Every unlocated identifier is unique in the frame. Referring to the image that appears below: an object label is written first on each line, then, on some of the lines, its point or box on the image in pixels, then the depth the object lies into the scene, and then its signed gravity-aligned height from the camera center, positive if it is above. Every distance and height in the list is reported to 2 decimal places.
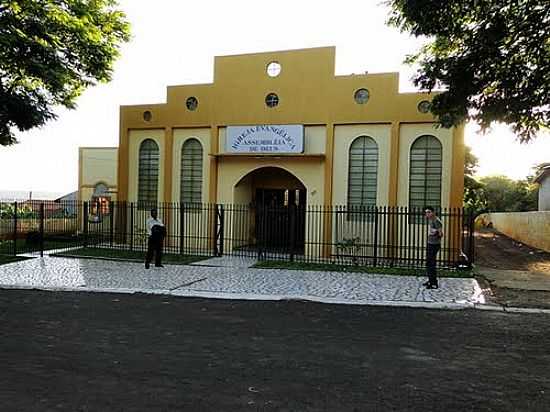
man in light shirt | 15.02 -0.88
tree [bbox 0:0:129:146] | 18.52 +5.54
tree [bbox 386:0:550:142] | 12.69 +3.80
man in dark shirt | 12.02 -0.79
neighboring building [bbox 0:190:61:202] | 44.40 +0.71
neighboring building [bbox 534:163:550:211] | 33.62 +1.74
